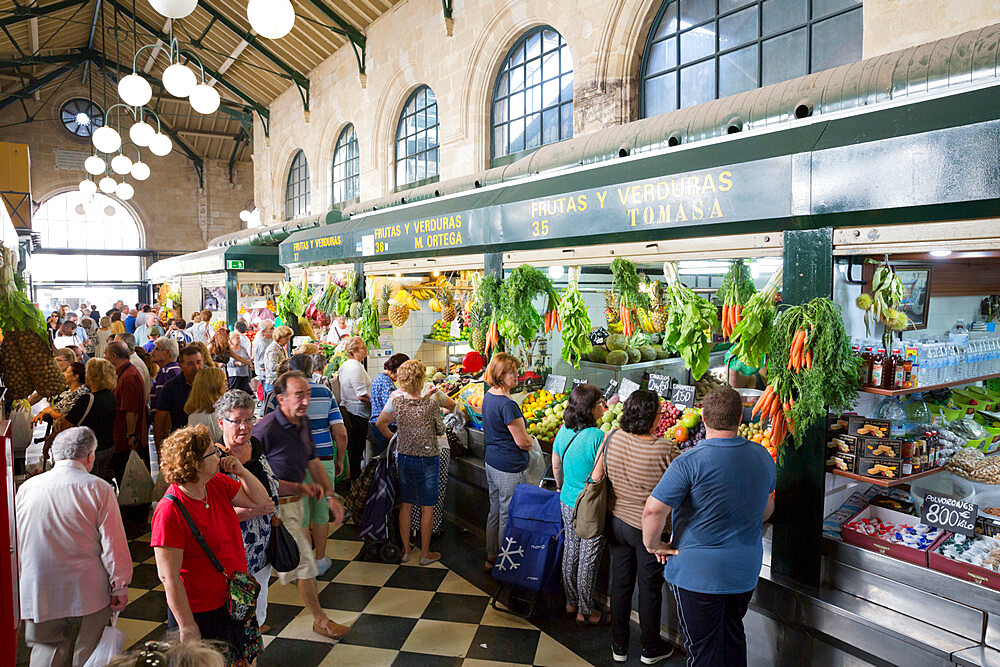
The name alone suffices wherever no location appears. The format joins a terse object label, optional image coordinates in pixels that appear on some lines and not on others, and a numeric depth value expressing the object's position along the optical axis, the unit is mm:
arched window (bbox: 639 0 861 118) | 5039
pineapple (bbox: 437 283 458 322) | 6973
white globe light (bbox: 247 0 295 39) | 3809
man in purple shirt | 3596
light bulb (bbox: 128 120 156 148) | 6742
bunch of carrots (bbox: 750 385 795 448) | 2983
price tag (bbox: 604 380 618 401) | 5336
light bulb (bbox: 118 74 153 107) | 5086
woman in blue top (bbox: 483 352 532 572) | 4277
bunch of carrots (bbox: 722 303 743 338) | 3639
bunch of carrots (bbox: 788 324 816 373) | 2793
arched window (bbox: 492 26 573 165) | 7559
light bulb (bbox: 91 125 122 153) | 6996
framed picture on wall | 3545
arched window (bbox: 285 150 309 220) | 14664
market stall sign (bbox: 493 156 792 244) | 2898
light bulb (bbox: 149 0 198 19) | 3521
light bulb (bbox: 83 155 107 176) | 9932
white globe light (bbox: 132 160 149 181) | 9688
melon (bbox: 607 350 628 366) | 5582
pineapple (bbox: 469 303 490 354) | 5344
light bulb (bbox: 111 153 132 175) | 9195
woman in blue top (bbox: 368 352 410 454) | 5258
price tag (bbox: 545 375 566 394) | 5391
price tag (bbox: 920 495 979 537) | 2855
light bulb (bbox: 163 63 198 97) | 4703
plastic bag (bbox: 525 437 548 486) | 4462
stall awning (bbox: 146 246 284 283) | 10992
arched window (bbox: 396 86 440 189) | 9891
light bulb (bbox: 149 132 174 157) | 7251
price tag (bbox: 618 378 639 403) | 4789
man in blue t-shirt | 2744
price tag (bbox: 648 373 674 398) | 4680
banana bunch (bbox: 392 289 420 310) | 6930
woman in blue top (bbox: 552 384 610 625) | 3639
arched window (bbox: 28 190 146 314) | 20828
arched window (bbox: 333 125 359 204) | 12359
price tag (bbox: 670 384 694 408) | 4453
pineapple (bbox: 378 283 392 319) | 6934
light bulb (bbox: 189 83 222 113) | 4957
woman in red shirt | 2457
